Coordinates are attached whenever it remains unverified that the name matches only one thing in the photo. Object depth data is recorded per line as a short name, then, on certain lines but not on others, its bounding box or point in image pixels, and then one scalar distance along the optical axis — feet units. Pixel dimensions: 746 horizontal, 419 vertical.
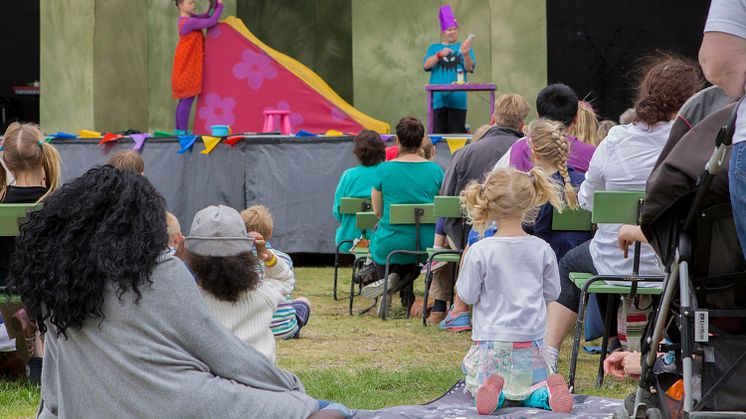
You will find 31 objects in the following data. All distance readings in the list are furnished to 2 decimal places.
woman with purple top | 35.31
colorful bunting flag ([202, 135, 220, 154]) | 64.63
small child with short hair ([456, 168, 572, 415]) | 26.63
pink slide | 77.68
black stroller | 17.98
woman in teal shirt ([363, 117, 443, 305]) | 46.20
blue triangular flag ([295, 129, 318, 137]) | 64.42
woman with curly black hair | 17.92
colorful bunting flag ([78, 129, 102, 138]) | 67.97
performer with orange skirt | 77.81
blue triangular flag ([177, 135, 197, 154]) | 65.24
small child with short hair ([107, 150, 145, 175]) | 34.73
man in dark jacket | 41.19
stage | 64.07
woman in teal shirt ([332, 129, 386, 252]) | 50.55
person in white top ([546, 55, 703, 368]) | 29.20
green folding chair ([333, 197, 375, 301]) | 50.81
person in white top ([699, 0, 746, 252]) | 17.13
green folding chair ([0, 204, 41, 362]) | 30.01
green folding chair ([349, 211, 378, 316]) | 49.52
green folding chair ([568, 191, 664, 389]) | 27.99
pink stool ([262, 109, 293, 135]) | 71.36
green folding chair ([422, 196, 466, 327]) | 39.92
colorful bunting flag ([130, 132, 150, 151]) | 65.90
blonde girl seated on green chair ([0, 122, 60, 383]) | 32.27
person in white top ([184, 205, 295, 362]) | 22.97
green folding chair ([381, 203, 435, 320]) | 44.96
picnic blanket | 25.82
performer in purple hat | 68.60
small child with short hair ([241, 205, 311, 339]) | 32.62
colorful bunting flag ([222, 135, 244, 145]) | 64.46
